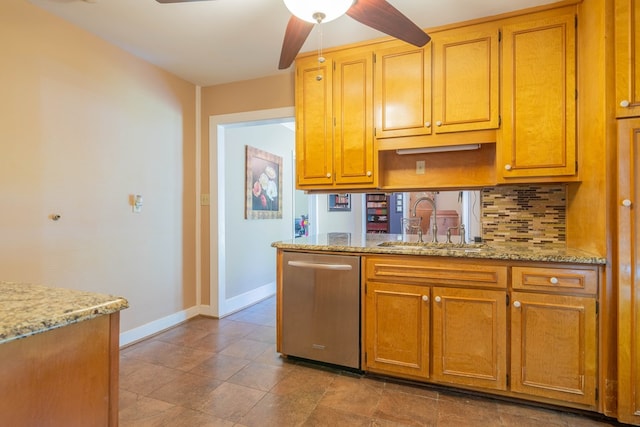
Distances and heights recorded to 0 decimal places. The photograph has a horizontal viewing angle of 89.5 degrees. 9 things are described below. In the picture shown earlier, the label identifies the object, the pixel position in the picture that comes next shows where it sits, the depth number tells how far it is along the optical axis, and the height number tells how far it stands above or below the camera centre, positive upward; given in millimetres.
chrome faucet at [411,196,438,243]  2516 -65
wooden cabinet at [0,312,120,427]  664 -381
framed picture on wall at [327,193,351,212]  5832 +129
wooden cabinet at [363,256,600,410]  1730 -679
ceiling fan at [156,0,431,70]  1430 +944
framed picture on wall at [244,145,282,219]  3877 +333
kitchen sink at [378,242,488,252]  2279 -260
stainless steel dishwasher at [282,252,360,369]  2160 -678
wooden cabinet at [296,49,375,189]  2451 +700
